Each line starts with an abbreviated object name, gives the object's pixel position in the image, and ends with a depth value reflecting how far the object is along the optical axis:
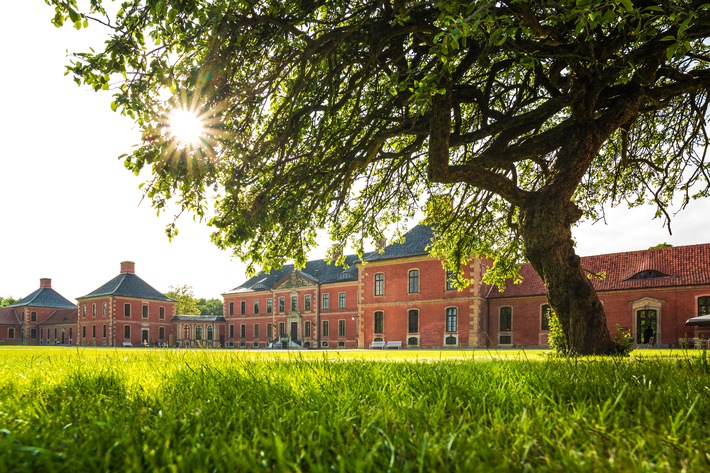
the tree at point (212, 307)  91.69
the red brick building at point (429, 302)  29.70
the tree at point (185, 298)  77.94
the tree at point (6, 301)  101.94
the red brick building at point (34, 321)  71.19
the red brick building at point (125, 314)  59.94
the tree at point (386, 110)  6.13
